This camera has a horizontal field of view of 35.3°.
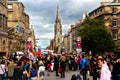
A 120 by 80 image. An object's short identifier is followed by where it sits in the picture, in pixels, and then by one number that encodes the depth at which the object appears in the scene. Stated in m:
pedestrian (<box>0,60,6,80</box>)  10.78
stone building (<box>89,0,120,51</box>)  42.86
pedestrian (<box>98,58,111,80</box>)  6.97
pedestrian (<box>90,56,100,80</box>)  9.26
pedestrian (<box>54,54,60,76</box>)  15.58
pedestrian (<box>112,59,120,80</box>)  8.19
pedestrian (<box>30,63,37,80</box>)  9.06
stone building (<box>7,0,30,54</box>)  39.00
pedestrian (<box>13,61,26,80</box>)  9.51
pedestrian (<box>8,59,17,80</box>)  10.68
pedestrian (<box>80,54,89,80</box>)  11.85
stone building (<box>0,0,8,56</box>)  27.43
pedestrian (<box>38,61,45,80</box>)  11.85
